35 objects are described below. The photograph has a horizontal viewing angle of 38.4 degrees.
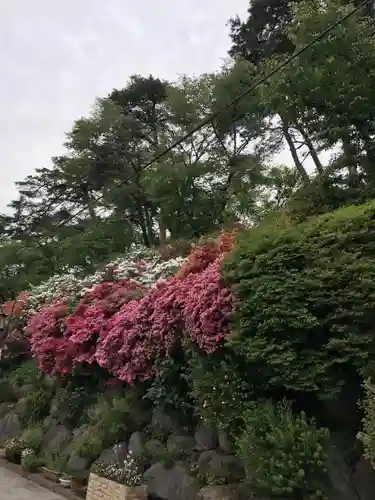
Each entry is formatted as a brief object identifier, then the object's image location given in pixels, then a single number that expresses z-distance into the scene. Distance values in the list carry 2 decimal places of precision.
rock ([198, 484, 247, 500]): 5.06
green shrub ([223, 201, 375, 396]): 4.50
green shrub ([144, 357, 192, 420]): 6.49
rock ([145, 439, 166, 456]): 6.30
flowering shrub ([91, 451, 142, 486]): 6.08
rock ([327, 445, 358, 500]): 4.43
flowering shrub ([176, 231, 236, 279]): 7.19
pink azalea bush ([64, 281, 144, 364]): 8.19
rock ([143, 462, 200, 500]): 5.61
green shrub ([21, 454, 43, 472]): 8.10
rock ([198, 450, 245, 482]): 5.38
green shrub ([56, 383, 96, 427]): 8.61
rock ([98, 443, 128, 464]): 6.68
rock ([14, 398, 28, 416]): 9.95
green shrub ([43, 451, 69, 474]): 7.63
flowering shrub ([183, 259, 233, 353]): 5.42
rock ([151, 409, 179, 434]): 6.59
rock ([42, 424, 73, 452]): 8.39
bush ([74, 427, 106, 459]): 7.18
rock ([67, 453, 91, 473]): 7.31
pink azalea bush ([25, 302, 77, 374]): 8.60
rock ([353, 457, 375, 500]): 4.44
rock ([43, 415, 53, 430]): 9.07
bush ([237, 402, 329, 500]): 4.27
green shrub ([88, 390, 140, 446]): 7.09
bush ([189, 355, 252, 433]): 5.13
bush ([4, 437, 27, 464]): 8.81
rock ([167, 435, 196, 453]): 6.15
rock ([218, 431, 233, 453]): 5.52
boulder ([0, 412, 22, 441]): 9.78
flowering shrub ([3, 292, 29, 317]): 12.03
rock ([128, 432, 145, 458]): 6.51
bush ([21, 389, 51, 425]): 9.60
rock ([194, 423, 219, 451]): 5.91
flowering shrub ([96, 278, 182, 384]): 6.55
